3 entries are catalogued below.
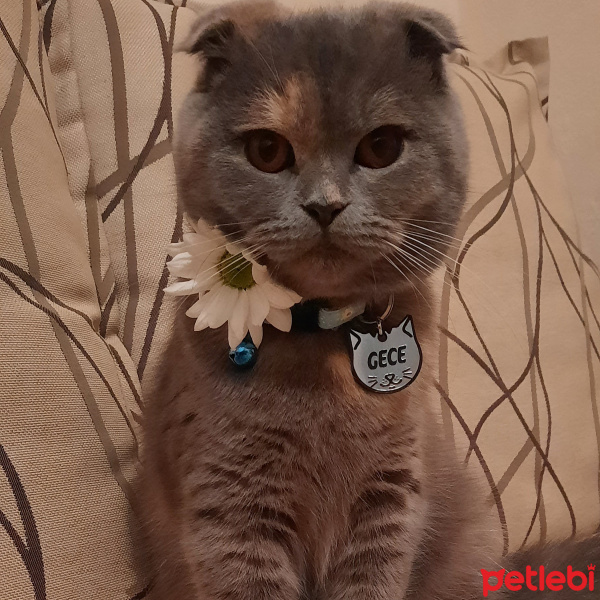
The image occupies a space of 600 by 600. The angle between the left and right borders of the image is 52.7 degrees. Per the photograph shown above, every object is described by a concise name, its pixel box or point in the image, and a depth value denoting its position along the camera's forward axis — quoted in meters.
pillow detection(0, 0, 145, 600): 0.59
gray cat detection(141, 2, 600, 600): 0.56
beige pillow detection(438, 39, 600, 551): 1.00
